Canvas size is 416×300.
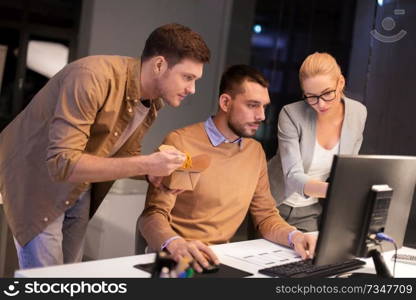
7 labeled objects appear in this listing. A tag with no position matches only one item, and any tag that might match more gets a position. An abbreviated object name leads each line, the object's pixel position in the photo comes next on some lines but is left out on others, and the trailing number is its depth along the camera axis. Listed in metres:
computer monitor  1.63
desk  1.57
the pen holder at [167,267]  1.40
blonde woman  2.59
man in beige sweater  2.32
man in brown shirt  1.96
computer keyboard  1.80
